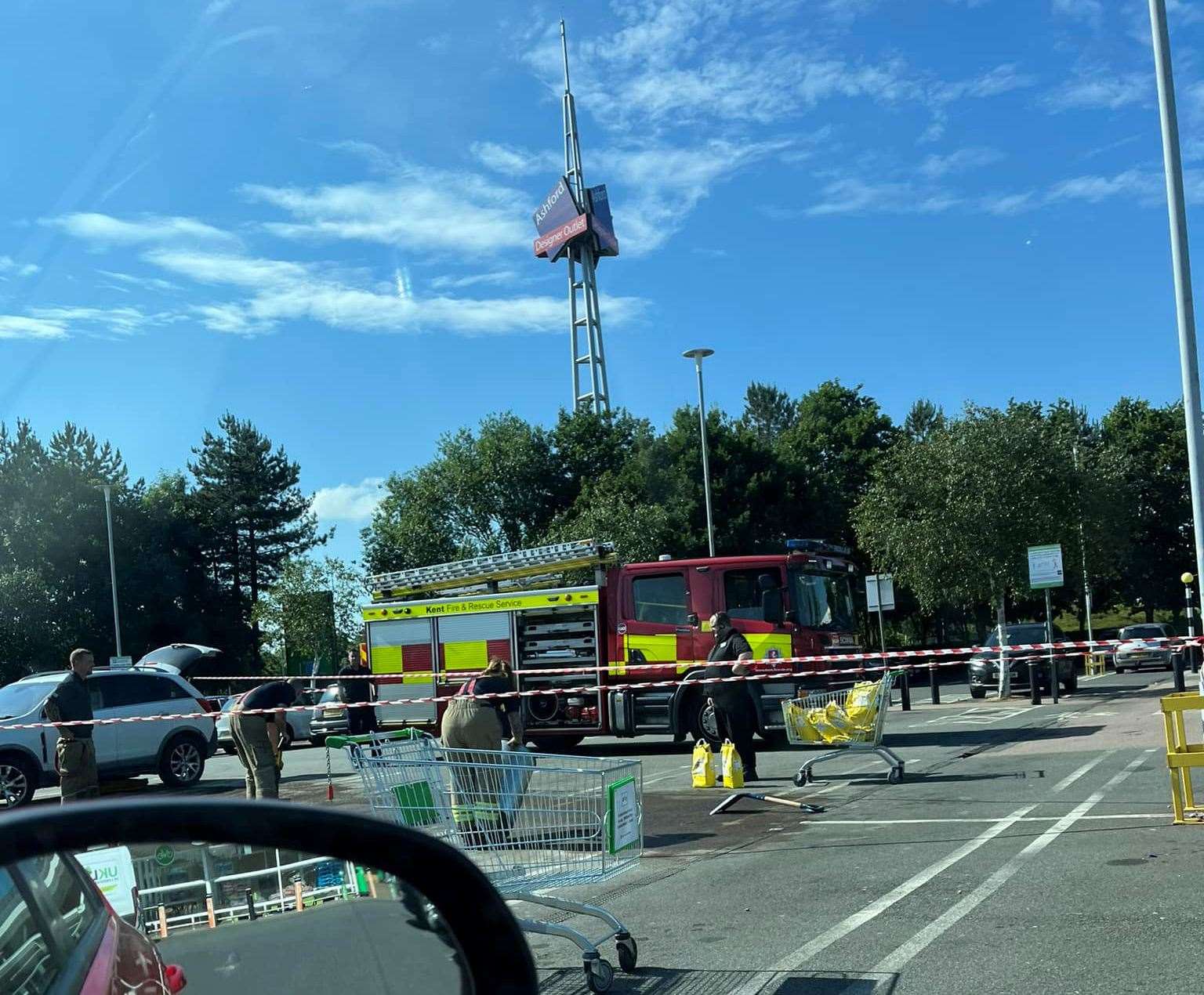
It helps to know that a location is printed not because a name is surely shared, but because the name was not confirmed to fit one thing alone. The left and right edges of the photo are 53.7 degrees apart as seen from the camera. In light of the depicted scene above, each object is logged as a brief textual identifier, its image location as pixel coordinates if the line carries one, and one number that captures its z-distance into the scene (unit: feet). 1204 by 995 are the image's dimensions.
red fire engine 55.52
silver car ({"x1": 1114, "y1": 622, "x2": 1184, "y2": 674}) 121.08
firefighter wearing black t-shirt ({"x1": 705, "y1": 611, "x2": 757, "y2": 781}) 39.37
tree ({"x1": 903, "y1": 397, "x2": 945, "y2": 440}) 240.94
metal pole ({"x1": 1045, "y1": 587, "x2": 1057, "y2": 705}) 76.48
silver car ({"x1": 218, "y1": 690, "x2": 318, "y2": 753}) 88.54
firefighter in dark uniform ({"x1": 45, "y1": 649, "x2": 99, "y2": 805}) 37.73
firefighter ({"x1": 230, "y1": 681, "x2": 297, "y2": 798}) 37.65
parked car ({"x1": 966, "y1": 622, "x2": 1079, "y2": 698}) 88.64
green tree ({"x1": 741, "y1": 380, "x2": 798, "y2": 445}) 300.61
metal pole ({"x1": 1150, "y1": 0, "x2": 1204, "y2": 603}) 43.14
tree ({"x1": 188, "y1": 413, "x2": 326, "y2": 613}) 214.28
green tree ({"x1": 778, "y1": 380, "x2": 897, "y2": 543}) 165.17
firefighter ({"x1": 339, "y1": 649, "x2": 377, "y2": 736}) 64.64
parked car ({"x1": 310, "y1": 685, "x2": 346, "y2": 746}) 88.22
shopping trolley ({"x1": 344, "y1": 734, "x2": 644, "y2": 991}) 18.83
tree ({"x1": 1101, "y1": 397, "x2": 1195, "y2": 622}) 191.72
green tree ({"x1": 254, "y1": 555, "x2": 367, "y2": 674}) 151.74
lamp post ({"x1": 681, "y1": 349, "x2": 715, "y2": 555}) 101.50
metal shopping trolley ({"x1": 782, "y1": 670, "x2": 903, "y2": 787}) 39.19
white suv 52.39
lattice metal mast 195.93
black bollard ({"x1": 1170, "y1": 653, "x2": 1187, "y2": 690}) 71.41
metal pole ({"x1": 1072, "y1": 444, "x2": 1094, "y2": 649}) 96.02
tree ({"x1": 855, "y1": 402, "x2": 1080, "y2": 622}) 91.56
